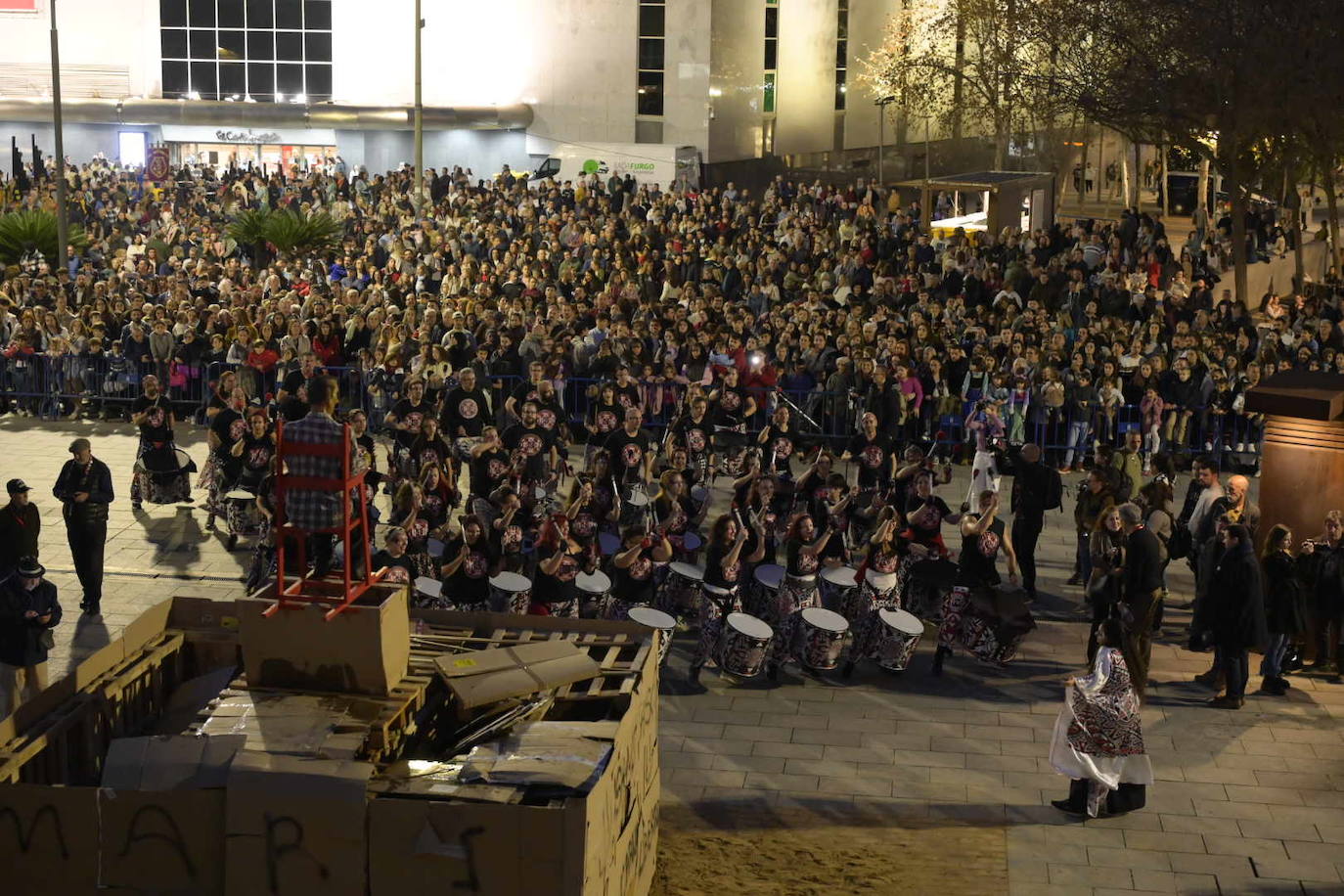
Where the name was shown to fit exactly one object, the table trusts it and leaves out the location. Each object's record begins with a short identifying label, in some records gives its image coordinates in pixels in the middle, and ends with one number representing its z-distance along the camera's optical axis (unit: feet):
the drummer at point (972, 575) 44.29
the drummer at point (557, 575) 44.29
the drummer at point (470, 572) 44.50
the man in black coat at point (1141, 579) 42.22
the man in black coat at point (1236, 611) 41.45
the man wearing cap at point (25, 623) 38.93
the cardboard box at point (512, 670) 28.30
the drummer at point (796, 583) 44.32
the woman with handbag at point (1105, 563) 43.88
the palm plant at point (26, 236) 101.19
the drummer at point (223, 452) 55.31
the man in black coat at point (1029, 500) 49.98
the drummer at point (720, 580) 43.73
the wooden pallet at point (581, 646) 30.12
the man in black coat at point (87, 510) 47.50
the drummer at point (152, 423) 56.44
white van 143.95
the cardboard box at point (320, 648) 27.81
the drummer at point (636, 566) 43.98
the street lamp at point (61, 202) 95.91
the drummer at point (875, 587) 44.09
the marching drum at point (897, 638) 43.16
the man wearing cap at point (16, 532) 40.16
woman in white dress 34.71
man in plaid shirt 26.94
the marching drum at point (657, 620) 42.16
